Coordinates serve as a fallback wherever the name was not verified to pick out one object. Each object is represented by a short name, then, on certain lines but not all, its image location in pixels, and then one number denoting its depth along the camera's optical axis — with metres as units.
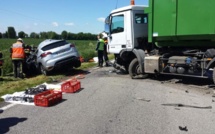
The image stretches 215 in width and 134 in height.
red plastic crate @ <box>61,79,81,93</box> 8.17
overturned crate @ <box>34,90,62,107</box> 6.60
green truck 8.38
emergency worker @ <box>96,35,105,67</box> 15.57
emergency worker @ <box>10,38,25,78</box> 12.38
